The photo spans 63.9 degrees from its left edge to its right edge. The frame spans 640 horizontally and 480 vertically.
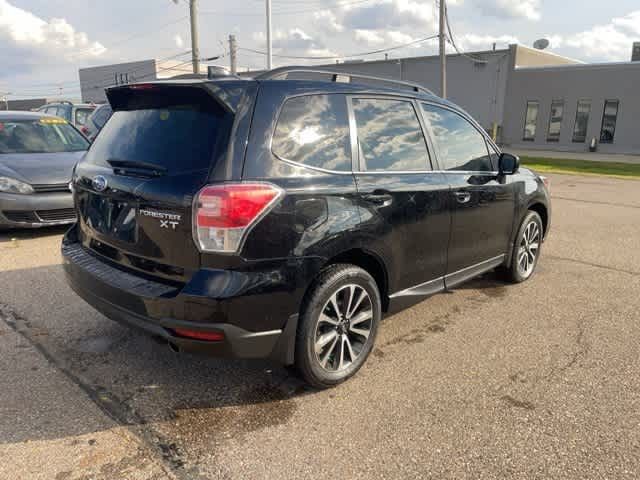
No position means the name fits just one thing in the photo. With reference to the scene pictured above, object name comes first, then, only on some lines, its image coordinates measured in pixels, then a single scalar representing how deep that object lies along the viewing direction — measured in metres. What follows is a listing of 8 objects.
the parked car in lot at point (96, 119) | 11.58
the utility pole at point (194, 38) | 24.81
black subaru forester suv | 2.61
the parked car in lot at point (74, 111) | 13.74
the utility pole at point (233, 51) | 39.06
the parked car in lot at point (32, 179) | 6.30
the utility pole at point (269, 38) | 26.00
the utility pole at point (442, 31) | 24.19
